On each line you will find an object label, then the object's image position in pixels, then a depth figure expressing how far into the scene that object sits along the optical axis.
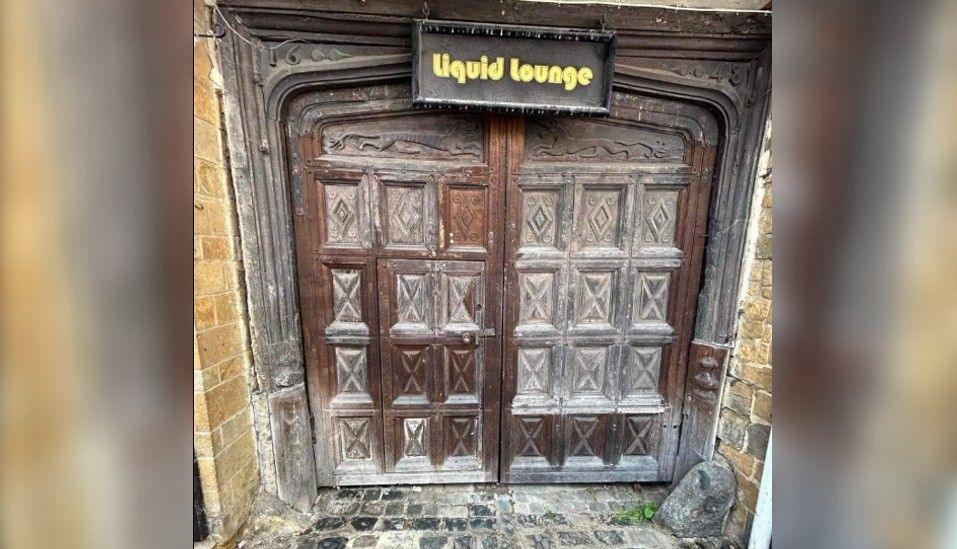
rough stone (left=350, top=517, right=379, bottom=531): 2.06
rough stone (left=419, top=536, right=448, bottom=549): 1.94
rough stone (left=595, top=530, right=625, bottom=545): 2.01
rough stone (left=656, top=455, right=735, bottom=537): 2.02
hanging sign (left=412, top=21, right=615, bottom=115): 1.82
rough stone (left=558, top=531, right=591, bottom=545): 1.99
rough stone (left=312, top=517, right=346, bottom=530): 2.07
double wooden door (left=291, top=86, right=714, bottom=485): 2.11
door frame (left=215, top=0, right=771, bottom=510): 1.83
